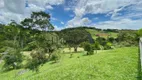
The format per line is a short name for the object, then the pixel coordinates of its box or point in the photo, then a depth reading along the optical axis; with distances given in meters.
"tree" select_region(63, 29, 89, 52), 21.44
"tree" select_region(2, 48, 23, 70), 11.73
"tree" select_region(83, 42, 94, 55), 12.79
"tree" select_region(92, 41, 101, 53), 17.36
